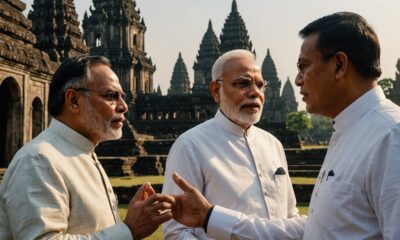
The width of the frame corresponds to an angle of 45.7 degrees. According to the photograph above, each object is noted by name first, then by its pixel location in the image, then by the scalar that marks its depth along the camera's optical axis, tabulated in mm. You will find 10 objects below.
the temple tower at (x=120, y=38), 44156
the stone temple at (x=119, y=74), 12852
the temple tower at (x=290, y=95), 91950
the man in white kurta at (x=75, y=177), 2248
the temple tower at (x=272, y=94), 75312
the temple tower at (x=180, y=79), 70688
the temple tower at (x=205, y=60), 58725
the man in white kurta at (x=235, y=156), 3172
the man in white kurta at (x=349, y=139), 1813
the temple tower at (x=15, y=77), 11867
